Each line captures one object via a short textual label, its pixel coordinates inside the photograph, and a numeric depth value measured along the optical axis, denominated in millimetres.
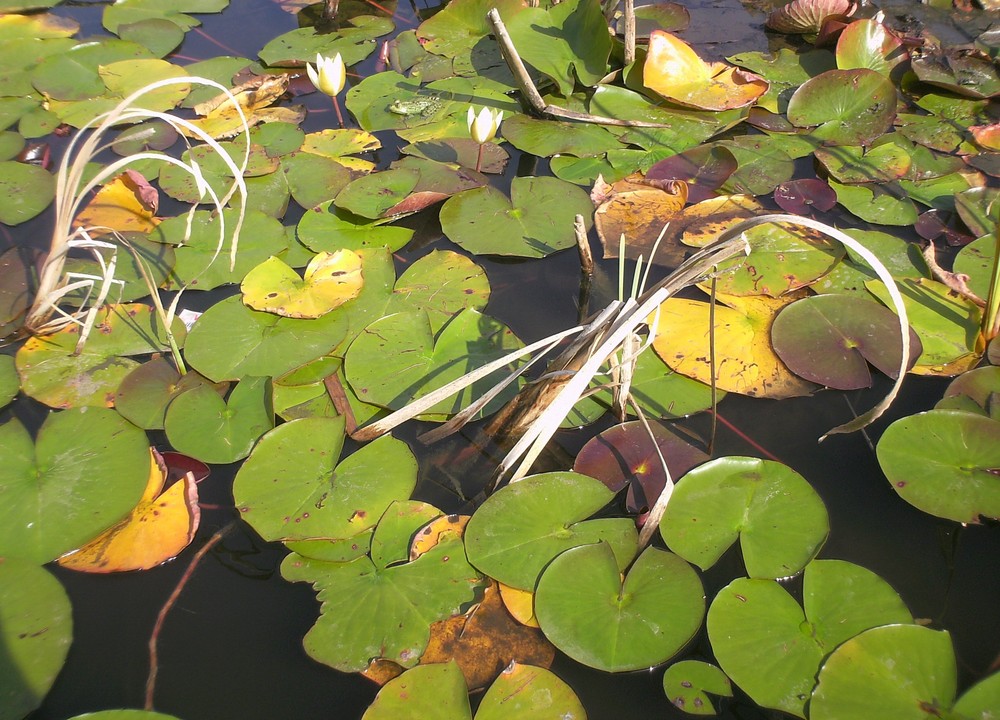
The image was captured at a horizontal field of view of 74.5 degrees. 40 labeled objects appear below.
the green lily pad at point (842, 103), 2850
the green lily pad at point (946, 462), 1653
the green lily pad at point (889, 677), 1312
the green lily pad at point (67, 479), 1676
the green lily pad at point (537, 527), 1611
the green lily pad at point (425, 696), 1384
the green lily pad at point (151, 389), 1942
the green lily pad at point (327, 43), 3443
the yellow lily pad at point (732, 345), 1969
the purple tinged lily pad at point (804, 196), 2541
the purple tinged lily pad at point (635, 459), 1760
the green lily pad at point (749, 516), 1599
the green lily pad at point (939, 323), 1986
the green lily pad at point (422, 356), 1973
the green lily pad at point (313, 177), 2686
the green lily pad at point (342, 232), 2490
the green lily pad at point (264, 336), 2059
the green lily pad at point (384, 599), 1496
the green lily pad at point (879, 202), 2484
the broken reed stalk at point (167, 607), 1500
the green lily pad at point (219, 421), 1881
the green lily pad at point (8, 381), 2021
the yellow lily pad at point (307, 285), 2178
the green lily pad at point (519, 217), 2451
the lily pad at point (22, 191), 2631
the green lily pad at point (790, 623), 1396
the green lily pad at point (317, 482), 1702
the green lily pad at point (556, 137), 2854
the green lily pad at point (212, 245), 2381
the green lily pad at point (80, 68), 3277
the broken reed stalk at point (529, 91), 2811
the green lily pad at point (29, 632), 1429
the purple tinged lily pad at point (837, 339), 1955
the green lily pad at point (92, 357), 2016
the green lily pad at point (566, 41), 3111
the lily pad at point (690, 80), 2955
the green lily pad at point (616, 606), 1462
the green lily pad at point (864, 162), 2641
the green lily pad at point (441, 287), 2242
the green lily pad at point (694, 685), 1407
